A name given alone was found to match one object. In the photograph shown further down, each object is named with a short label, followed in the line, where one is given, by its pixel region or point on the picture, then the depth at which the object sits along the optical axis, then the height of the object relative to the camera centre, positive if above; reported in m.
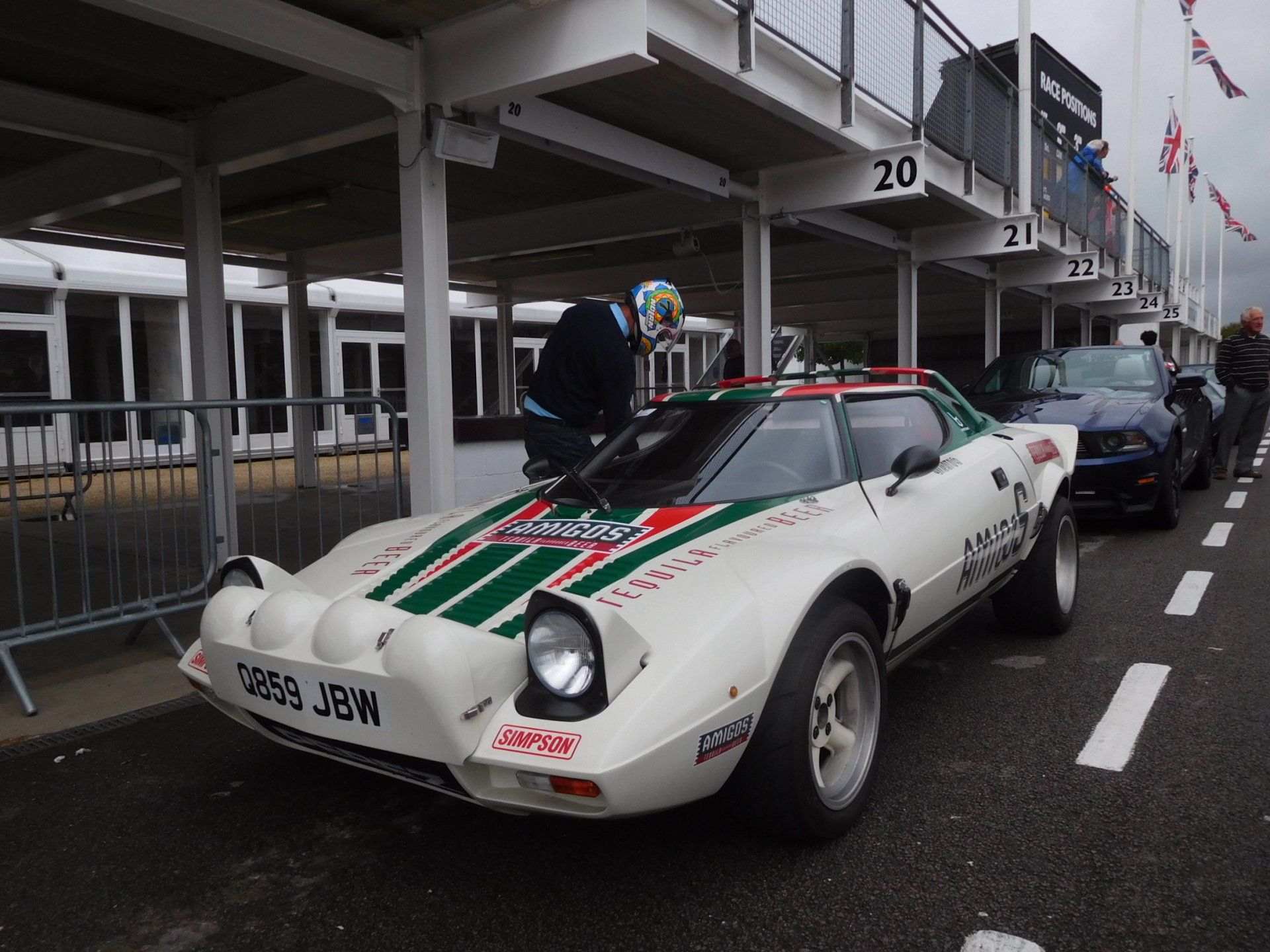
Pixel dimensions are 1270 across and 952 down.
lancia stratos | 2.27 -0.57
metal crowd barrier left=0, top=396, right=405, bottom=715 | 4.57 -0.40
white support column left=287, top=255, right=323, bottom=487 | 13.42 +1.13
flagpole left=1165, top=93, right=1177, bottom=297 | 26.61 +5.16
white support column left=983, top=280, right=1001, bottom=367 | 15.96 +1.28
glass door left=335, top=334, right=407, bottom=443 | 15.72 +0.71
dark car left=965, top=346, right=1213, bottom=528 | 7.33 -0.14
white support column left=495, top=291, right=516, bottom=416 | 17.47 +0.90
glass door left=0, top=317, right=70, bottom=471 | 12.09 +0.68
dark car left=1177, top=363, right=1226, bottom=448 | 11.35 -0.04
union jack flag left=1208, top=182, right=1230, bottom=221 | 34.31 +6.77
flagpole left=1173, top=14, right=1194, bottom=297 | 21.16 +6.86
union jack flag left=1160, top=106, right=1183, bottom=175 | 20.62 +5.19
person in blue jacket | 15.57 +3.50
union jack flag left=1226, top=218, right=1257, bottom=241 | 34.06 +5.75
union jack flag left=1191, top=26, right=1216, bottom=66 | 20.30 +7.20
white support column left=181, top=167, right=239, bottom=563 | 7.38 +1.03
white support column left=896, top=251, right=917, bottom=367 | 12.66 +1.18
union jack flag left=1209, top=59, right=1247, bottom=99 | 20.47 +6.51
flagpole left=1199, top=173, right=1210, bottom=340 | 39.09 +5.85
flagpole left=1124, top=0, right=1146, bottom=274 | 17.42 +4.90
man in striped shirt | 10.18 +0.16
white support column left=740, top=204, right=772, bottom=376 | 9.48 +1.13
